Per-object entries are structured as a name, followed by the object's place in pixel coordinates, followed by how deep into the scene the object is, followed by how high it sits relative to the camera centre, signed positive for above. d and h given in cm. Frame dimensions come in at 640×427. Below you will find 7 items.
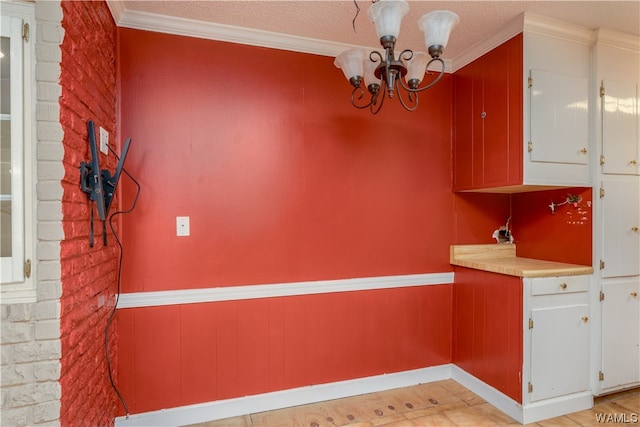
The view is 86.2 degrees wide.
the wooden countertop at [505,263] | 204 -32
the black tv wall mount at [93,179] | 143 +14
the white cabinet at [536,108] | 204 +67
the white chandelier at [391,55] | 125 +69
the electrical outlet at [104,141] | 162 +35
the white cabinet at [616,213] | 216 +2
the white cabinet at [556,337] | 202 -74
